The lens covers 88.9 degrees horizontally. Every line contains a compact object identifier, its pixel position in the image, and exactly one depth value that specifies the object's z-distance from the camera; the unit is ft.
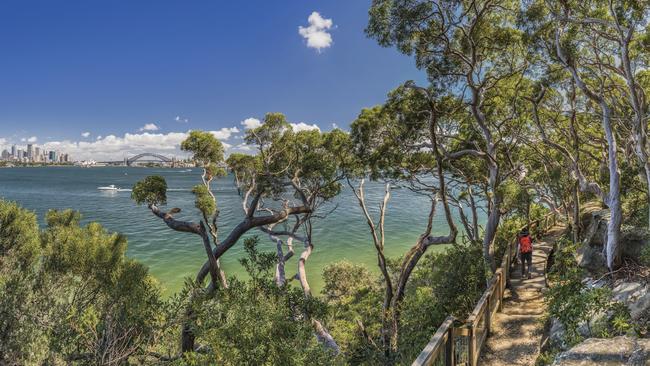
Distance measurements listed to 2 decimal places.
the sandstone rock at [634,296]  15.74
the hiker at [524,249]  33.81
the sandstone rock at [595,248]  25.16
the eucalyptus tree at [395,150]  37.40
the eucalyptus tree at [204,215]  29.07
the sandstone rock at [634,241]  22.32
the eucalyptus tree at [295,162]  46.19
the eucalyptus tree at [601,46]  21.35
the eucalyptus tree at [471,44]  28.19
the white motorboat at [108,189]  263.70
